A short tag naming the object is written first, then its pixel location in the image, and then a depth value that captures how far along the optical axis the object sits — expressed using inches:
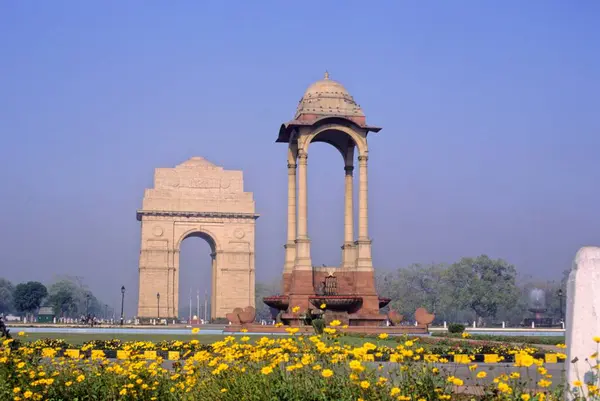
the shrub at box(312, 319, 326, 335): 940.6
